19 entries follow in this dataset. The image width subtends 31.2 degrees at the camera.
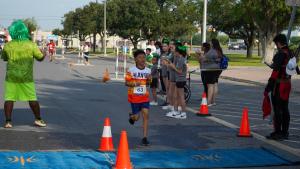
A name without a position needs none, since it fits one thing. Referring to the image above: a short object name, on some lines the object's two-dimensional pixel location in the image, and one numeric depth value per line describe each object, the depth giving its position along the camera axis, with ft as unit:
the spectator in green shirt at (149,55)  52.01
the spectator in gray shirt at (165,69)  44.60
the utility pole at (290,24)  42.91
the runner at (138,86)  28.50
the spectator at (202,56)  47.20
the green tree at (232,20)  152.66
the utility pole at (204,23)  100.02
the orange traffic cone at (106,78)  72.08
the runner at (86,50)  120.48
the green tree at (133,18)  215.31
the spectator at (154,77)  46.96
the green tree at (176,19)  216.74
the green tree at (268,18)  136.98
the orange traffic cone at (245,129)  31.89
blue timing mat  23.43
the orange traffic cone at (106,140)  26.48
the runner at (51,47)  129.70
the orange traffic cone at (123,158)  22.15
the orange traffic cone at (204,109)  40.50
